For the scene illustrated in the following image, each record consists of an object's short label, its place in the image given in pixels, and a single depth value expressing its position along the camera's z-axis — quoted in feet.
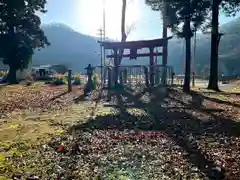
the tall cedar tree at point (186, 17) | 42.76
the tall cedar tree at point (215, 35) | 45.87
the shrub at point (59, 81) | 60.71
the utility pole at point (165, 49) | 46.92
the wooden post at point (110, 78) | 48.03
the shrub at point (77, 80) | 60.52
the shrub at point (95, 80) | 48.52
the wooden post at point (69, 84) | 45.78
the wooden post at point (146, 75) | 46.79
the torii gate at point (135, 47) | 49.01
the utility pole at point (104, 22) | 90.51
